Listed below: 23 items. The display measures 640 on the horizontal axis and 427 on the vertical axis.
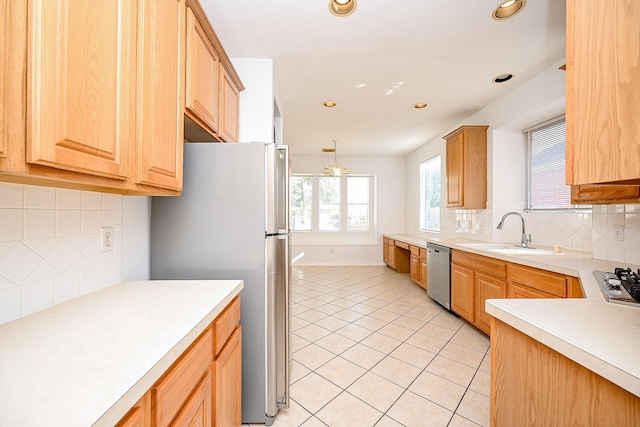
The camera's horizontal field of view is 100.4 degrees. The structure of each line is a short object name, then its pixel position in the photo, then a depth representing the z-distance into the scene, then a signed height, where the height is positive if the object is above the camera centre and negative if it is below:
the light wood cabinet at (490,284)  1.83 -0.57
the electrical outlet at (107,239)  1.25 -0.12
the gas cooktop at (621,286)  1.02 -0.31
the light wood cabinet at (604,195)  1.47 +0.12
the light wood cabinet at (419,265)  4.01 -0.80
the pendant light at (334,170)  4.99 +0.85
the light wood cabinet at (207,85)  1.39 +0.80
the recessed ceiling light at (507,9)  1.70 +1.35
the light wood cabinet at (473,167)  3.34 +0.61
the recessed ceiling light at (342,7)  1.69 +1.35
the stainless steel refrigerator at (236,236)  1.50 -0.12
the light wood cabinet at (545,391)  0.65 -0.50
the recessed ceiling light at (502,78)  2.61 +1.37
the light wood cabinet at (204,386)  0.67 -0.56
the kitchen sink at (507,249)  2.43 -0.34
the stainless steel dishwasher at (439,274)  3.21 -0.76
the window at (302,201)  6.43 +0.32
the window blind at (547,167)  2.70 +0.53
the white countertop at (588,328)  0.63 -0.34
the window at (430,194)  4.91 +0.40
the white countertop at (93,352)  0.49 -0.35
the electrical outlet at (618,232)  1.95 -0.12
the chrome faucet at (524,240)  2.78 -0.26
